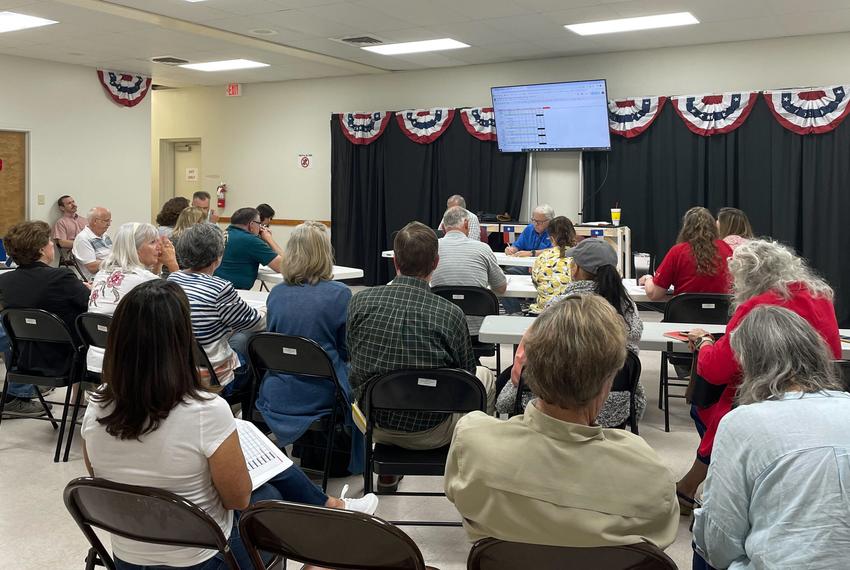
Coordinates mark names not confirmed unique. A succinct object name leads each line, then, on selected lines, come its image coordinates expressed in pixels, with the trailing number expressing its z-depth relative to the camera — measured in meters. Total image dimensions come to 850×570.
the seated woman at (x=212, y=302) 3.55
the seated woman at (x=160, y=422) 1.86
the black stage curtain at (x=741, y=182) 7.74
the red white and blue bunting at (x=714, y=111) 7.98
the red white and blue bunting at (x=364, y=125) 10.29
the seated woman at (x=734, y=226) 5.07
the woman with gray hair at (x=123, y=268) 3.94
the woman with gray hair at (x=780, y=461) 1.63
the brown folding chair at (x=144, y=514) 1.76
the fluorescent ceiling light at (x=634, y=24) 7.09
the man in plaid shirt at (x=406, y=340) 2.95
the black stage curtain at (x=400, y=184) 9.52
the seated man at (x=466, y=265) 5.09
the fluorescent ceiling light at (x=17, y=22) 7.37
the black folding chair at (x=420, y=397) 2.79
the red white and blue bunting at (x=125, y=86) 10.24
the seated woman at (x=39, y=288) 4.11
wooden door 9.29
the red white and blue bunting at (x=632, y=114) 8.43
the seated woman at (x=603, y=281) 3.45
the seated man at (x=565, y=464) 1.58
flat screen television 8.59
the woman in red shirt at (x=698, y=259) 4.68
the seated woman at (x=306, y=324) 3.43
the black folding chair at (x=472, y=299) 4.64
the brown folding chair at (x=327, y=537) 1.62
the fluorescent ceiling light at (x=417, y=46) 8.32
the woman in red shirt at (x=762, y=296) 2.82
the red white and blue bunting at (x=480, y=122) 9.40
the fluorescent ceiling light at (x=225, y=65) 9.77
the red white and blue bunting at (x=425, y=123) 9.77
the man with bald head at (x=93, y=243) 6.51
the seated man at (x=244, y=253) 5.45
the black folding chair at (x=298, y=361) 3.25
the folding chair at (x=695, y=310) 4.43
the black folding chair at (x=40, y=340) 3.88
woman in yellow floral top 4.70
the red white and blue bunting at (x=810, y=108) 7.52
